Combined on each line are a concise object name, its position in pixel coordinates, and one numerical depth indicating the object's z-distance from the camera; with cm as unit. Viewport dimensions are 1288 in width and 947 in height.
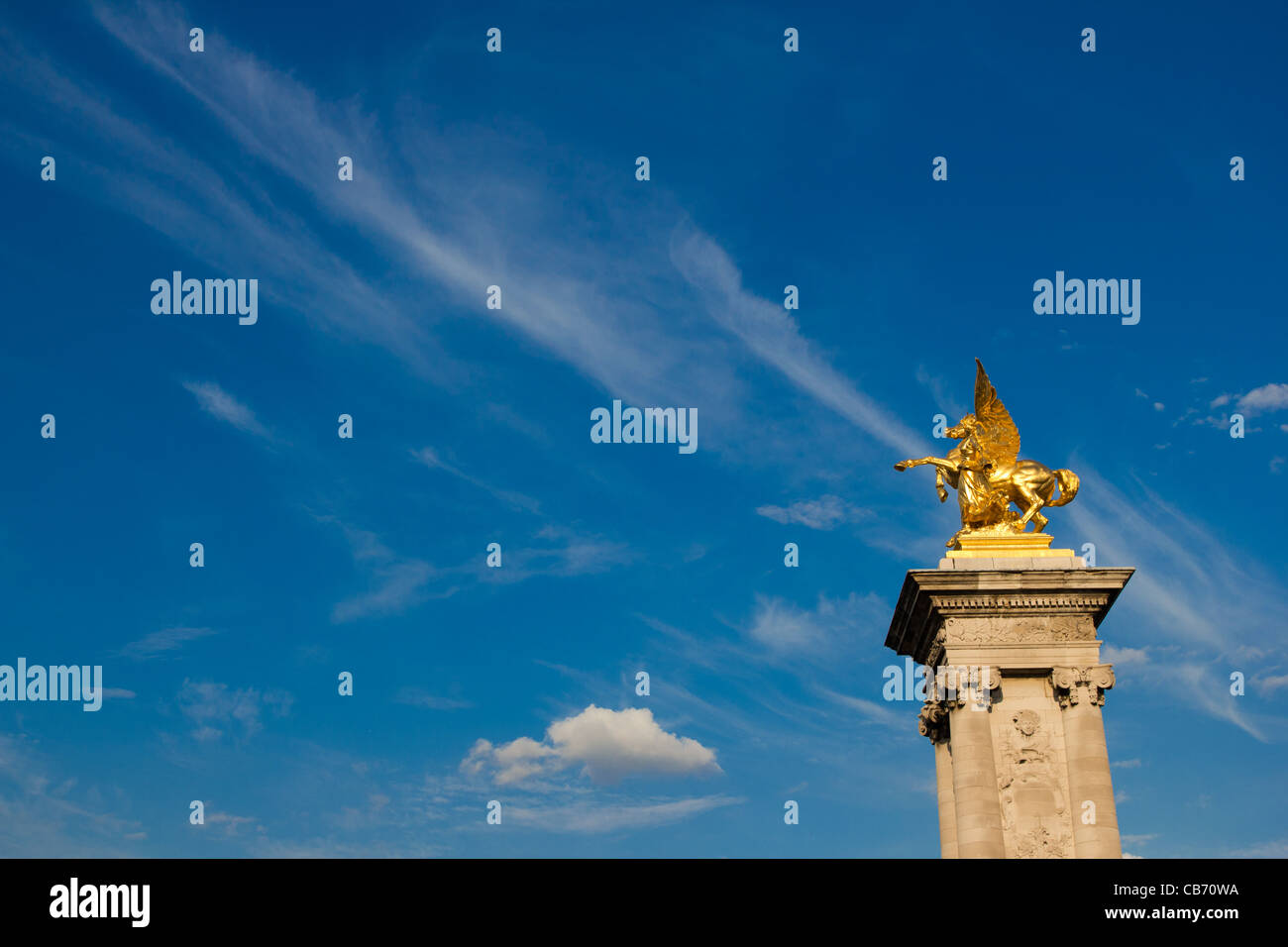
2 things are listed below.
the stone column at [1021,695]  2547
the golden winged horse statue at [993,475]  2881
